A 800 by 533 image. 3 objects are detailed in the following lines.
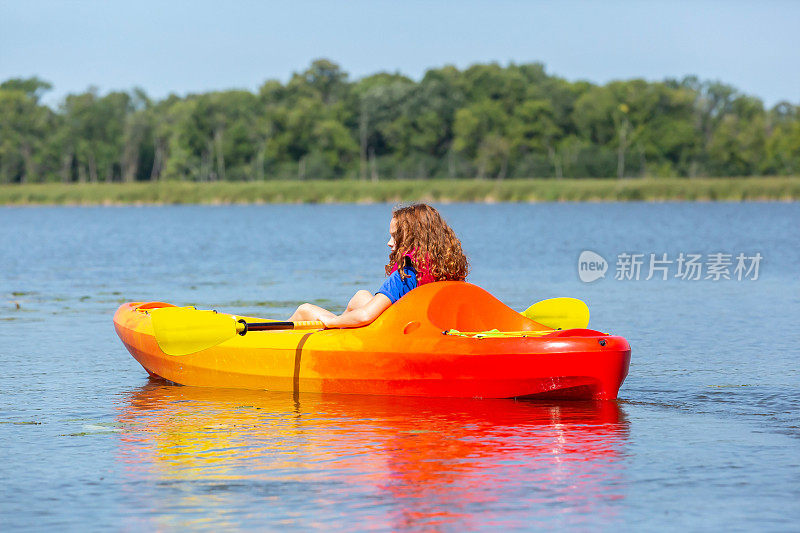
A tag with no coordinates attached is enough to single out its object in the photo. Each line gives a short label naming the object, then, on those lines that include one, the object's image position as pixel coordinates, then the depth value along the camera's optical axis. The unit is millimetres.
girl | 15984
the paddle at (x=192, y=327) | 17437
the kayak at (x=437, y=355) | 15281
